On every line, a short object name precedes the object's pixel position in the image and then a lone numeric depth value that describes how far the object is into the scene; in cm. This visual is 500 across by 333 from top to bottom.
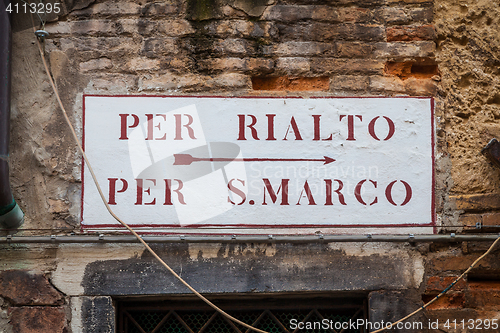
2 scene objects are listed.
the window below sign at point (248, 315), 463
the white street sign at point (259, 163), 452
